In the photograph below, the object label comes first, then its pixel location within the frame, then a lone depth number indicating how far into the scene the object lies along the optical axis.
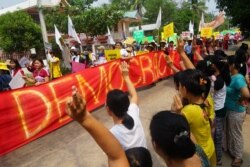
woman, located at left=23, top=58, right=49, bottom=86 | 7.23
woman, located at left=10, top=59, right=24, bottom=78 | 8.27
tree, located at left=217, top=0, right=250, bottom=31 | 14.57
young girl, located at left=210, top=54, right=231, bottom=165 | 4.12
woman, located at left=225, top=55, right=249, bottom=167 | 4.38
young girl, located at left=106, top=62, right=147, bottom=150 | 2.56
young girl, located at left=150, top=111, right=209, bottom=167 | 1.80
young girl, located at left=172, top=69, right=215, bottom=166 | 2.81
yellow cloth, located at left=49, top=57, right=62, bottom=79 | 10.34
